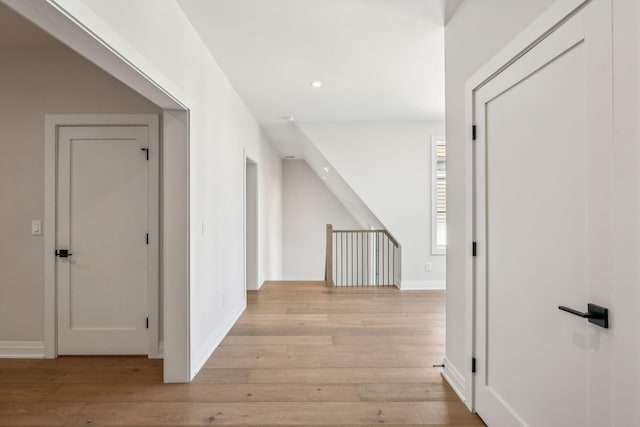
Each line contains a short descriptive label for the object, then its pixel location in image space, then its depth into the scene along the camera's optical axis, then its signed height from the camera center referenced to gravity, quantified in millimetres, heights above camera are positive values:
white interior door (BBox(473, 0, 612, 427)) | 1245 -66
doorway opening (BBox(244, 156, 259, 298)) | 5586 +38
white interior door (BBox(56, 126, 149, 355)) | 3000 -249
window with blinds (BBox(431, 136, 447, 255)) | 5547 +295
